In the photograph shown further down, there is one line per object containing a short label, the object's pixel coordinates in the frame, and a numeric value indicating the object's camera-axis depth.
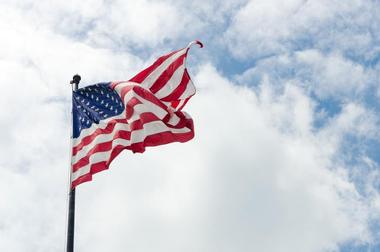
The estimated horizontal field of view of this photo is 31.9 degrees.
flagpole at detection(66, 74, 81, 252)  17.50
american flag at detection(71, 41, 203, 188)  20.22
